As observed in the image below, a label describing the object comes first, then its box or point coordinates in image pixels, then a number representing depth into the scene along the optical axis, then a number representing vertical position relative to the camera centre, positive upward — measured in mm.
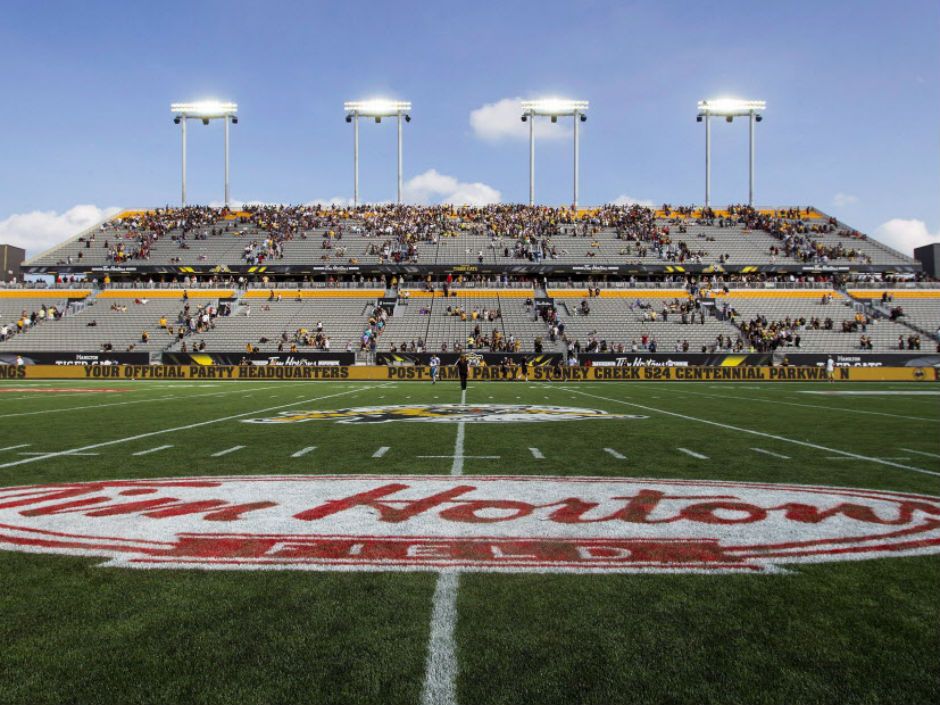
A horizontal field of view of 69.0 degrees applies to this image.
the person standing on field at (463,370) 25055 -958
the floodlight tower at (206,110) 70750 +24381
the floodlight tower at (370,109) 71812 +24781
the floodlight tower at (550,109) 70688 +24319
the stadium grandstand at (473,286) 45562 +4663
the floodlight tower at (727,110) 69188 +23597
